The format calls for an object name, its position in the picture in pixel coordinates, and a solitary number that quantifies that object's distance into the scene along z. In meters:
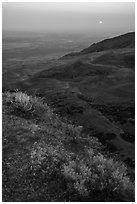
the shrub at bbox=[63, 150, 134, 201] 9.45
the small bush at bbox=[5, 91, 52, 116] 14.58
